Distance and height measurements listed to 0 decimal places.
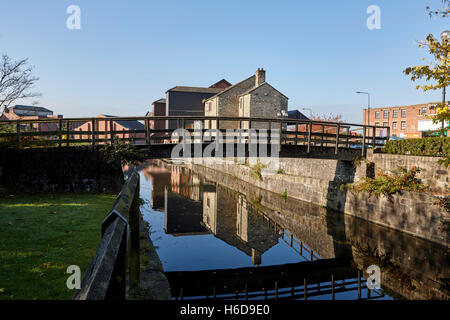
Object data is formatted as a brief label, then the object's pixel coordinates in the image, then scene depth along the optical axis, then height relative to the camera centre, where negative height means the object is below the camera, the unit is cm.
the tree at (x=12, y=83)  2680 +560
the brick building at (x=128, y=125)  5672 +353
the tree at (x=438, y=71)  923 +237
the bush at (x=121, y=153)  1276 -43
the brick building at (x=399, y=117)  5225 +515
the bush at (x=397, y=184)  1323 -183
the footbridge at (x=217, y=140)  1265 +16
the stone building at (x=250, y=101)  3862 +575
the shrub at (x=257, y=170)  2330 -212
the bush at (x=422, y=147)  1327 -13
